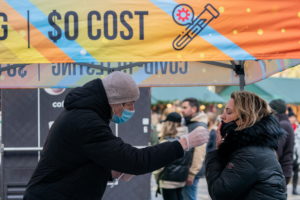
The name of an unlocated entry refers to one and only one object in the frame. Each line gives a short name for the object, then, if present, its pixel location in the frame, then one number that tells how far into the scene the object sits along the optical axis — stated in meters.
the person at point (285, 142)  6.85
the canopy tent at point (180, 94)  19.58
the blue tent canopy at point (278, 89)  23.23
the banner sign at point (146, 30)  3.50
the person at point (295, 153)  10.62
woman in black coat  3.31
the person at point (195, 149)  6.79
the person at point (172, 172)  6.48
